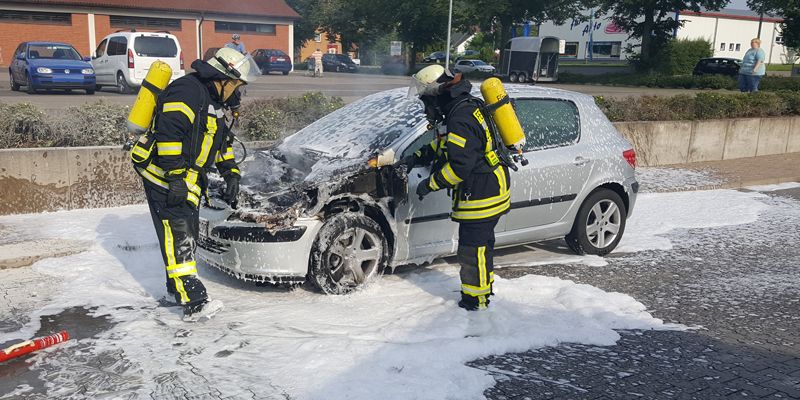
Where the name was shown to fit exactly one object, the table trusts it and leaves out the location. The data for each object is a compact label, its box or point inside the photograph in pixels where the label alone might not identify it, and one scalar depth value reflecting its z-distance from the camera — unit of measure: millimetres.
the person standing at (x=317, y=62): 38888
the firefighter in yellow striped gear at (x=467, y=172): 4672
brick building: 37000
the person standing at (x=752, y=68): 15766
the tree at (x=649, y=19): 40281
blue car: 18562
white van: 19406
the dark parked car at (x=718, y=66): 40188
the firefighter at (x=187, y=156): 4406
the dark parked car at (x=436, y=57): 50250
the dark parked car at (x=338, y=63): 49594
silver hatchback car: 5027
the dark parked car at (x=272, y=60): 39125
